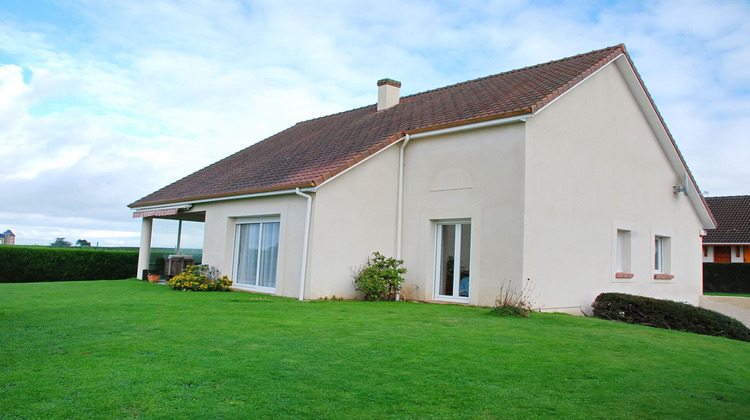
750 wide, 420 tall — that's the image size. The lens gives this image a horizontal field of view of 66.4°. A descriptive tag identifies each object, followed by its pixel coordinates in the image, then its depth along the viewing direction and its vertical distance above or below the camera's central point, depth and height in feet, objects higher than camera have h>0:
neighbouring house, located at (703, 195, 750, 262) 132.87 +14.15
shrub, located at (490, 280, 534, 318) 42.98 -1.69
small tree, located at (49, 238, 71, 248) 126.62 +2.81
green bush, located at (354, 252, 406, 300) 52.95 -0.46
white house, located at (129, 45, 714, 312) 49.98 +7.39
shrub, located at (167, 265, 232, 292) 60.59 -1.93
